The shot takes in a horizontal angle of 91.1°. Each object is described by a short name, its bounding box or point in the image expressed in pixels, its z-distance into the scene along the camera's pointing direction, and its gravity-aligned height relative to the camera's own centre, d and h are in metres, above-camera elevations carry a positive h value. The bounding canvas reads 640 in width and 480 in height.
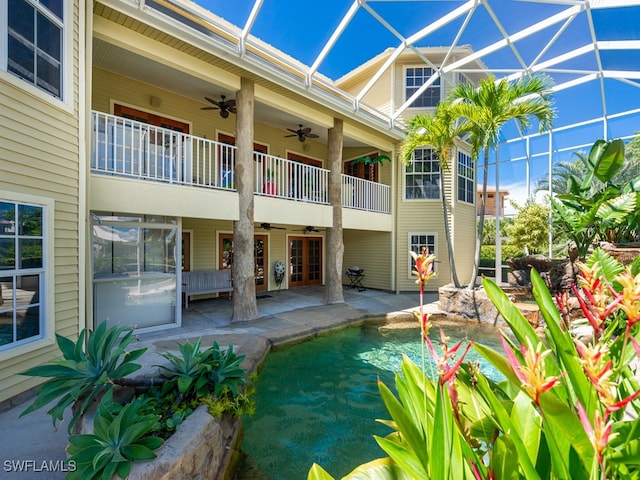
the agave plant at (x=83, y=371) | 2.50 -1.10
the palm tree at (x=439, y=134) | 8.31 +2.96
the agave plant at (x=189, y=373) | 3.01 -1.31
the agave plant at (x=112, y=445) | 1.97 -1.35
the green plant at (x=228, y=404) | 2.89 -1.59
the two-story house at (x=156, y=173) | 3.85 +1.46
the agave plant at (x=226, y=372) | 3.11 -1.33
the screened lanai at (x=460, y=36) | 6.60 +5.04
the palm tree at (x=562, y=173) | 15.70 +3.58
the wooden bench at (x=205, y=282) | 8.43 -1.14
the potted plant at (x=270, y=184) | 8.20 +1.52
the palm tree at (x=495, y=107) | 7.40 +3.28
